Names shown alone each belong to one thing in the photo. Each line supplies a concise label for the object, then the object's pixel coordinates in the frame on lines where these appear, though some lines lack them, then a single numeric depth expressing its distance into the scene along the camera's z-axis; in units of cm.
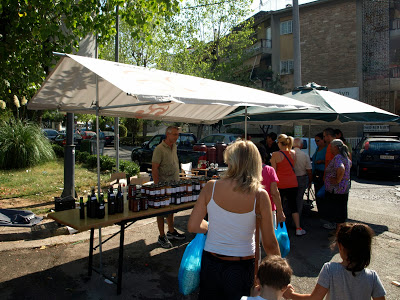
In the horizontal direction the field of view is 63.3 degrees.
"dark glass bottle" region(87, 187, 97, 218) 388
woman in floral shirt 565
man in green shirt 520
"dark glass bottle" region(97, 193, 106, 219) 385
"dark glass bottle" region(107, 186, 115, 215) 395
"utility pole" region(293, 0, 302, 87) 1191
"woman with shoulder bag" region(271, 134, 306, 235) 565
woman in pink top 408
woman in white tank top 234
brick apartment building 2364
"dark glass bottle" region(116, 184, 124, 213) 406
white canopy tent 386
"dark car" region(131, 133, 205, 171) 1331
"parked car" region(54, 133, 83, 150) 2261
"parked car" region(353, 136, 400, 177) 1150
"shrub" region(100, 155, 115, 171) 1275
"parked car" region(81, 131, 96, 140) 2961
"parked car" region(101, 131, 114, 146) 3060
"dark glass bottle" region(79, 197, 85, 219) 391
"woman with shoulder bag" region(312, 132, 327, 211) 690
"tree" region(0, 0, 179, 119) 677
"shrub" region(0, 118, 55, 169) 1262
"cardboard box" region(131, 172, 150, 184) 784
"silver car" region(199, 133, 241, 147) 1474
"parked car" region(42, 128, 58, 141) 2728
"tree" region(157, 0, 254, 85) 2347
